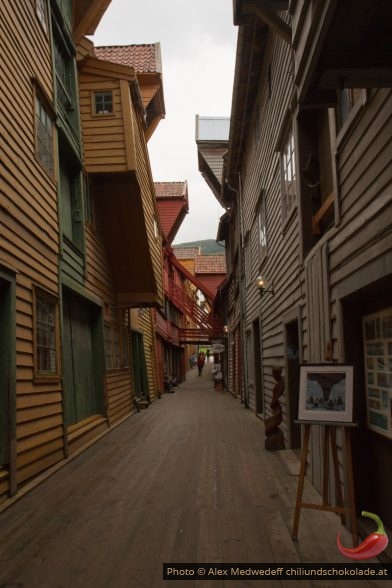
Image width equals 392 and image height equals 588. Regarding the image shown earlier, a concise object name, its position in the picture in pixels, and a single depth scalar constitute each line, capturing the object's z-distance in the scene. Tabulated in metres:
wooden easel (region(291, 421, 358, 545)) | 4.05
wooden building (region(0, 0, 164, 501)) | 6.41
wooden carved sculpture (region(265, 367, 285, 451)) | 7.96
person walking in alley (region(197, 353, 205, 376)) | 41.51
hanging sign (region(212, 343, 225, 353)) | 25.00
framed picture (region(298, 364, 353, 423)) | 4.19
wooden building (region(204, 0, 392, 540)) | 3.07
